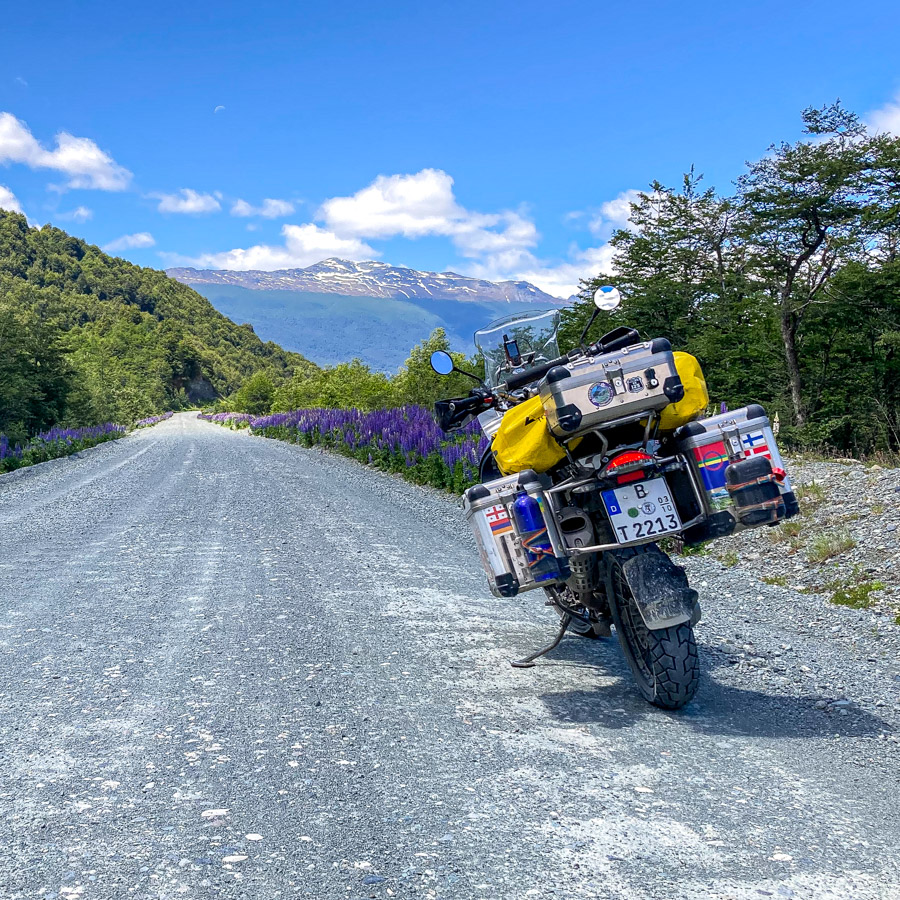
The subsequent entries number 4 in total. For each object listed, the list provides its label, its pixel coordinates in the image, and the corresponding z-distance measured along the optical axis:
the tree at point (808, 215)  20.72
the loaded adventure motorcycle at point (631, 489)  3.29
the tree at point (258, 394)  75.69
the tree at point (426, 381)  23.97
